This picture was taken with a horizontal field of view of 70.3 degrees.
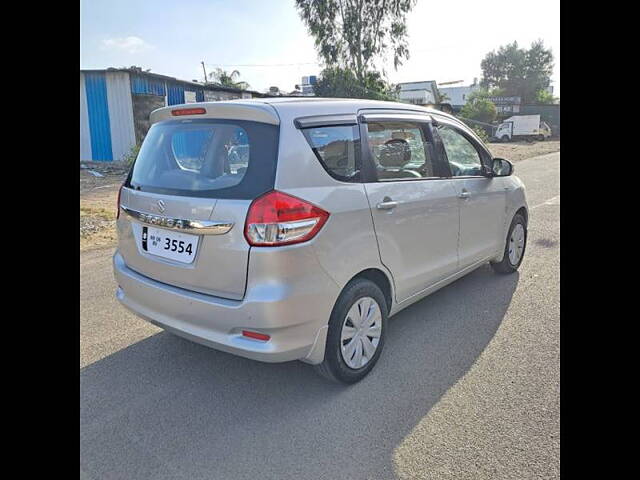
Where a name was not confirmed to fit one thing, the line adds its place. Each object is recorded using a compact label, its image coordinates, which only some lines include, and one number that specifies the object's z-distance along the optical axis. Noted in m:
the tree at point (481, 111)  43.32
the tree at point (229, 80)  38.53
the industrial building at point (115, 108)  16.14
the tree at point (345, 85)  27.25
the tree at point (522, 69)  70.81
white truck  37.38
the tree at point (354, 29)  28.27
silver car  2.43
